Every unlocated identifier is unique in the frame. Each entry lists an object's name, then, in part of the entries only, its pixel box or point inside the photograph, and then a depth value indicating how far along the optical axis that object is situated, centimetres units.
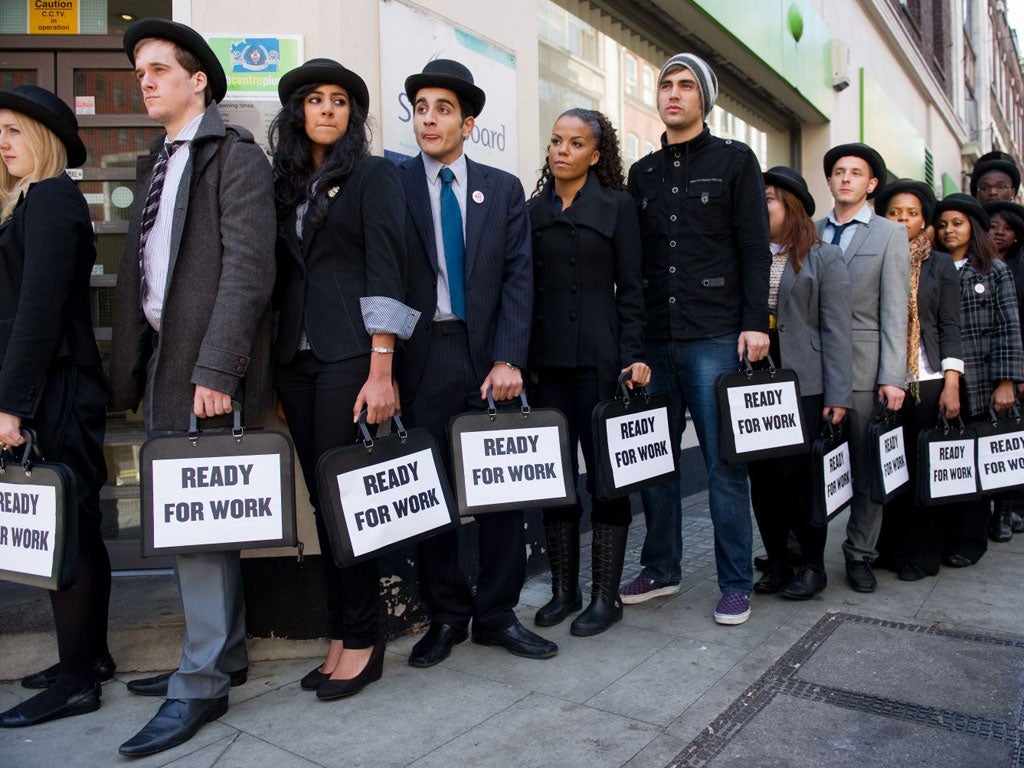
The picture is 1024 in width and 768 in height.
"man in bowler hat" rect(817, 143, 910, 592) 399
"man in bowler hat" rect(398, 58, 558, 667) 319
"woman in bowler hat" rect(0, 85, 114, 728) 275
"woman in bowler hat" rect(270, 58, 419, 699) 288
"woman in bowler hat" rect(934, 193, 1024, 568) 468
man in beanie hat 354
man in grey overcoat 273
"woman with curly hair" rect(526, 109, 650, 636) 344
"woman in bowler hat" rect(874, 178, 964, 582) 439
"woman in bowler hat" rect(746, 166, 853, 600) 388
